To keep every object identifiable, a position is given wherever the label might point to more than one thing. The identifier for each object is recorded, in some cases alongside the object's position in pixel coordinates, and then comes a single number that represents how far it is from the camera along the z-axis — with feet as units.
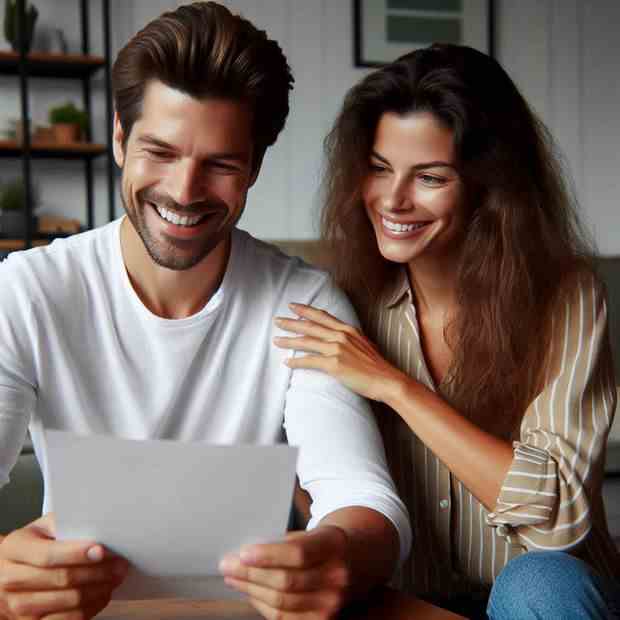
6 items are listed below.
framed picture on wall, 14.89
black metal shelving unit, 12.21
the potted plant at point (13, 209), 12.33
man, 4.07
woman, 4.37
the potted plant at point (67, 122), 12.81
